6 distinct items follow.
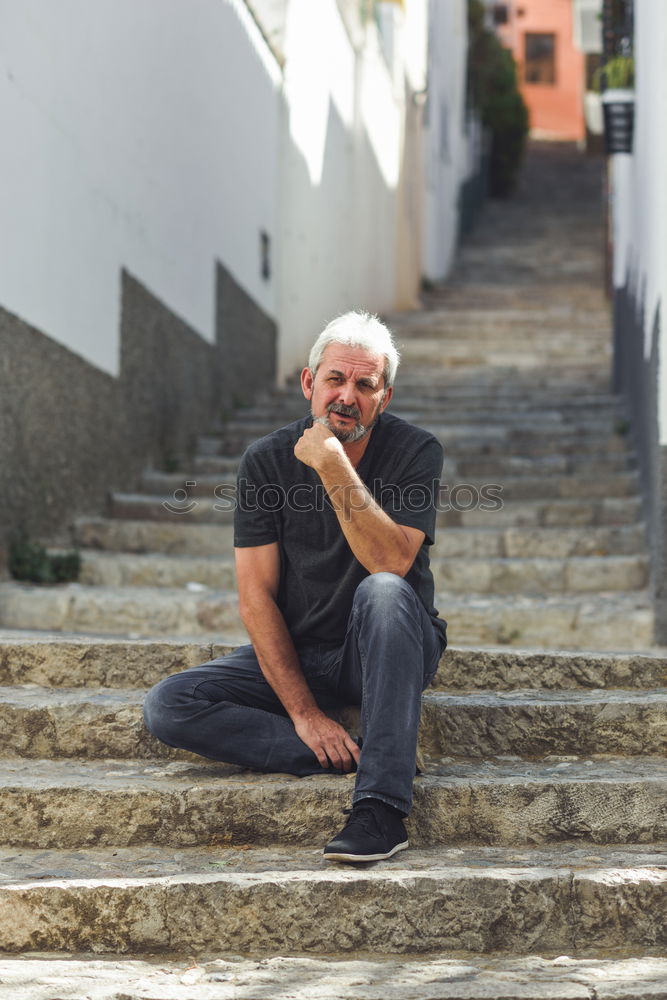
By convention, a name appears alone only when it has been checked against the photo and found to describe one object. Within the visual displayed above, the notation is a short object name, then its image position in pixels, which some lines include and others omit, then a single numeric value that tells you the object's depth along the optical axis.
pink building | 35.41
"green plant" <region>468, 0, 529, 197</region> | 26.45
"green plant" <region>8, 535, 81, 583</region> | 5.00
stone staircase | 2.53
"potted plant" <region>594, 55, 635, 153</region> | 7.01
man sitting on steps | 2.96
